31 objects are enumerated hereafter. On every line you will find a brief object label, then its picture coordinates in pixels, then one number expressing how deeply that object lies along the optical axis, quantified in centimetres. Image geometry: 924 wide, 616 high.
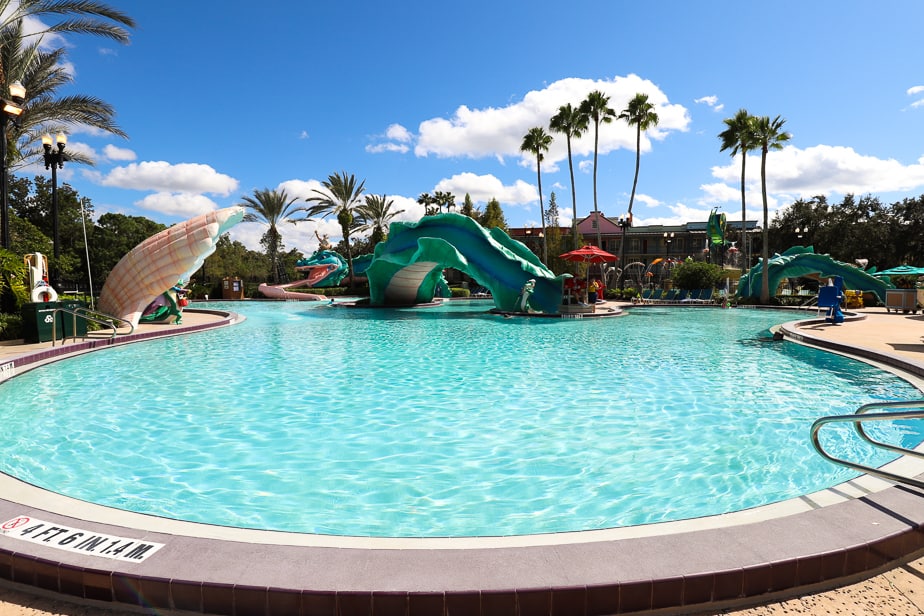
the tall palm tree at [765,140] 2641
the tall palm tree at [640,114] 3650
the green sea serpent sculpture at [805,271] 2756
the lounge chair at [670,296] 3173
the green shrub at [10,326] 1155
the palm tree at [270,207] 4666
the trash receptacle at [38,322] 1118
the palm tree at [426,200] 5897
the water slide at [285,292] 3912
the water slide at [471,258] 2052
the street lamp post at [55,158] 1422
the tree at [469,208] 5307
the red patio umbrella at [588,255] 2274
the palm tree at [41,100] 1761
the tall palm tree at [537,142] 4116
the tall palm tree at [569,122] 3694
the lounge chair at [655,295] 3381
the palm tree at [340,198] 4279
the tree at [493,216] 5066
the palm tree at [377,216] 4856
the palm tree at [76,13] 1481
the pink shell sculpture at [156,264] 1429
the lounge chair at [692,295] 3119
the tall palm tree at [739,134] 3014
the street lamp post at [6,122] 1169
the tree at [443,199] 5834
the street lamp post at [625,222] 3139
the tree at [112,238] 4259
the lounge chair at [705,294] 3088
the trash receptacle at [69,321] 1176
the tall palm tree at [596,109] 3638
